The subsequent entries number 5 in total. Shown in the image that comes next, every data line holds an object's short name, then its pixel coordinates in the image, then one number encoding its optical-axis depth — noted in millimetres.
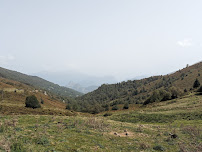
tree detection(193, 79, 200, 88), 91375
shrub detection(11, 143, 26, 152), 8094
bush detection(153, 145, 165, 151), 13342
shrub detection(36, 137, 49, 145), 10382
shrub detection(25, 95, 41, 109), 53556
